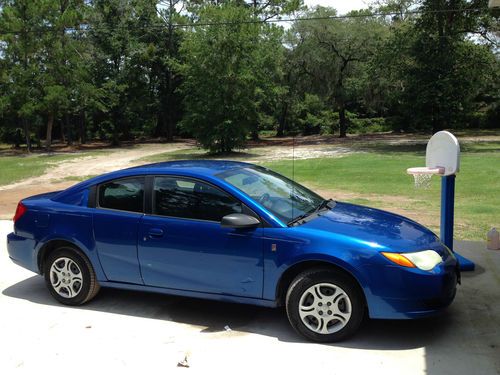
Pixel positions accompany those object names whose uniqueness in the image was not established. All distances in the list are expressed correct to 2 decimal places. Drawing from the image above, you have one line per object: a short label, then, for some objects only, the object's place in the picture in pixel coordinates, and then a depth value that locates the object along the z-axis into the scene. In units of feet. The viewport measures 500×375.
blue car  13.62
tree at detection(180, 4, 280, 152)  104.83
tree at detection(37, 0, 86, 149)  118.93
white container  23.31
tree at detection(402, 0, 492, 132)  102.01
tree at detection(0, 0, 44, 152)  116.26
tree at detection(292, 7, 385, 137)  138.21
